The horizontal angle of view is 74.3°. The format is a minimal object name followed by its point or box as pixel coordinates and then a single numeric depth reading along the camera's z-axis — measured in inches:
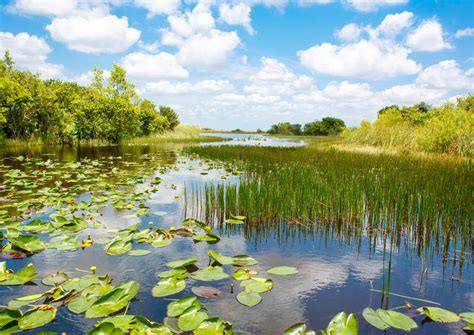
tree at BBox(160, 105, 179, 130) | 1747.0
